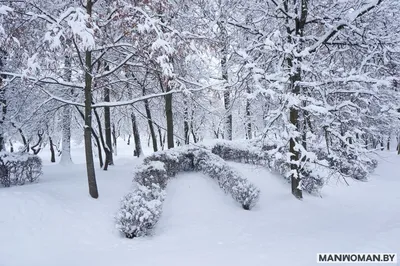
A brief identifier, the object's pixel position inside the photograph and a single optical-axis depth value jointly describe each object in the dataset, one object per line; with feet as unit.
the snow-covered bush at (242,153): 37.41
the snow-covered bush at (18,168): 26.14
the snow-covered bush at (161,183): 19.53
